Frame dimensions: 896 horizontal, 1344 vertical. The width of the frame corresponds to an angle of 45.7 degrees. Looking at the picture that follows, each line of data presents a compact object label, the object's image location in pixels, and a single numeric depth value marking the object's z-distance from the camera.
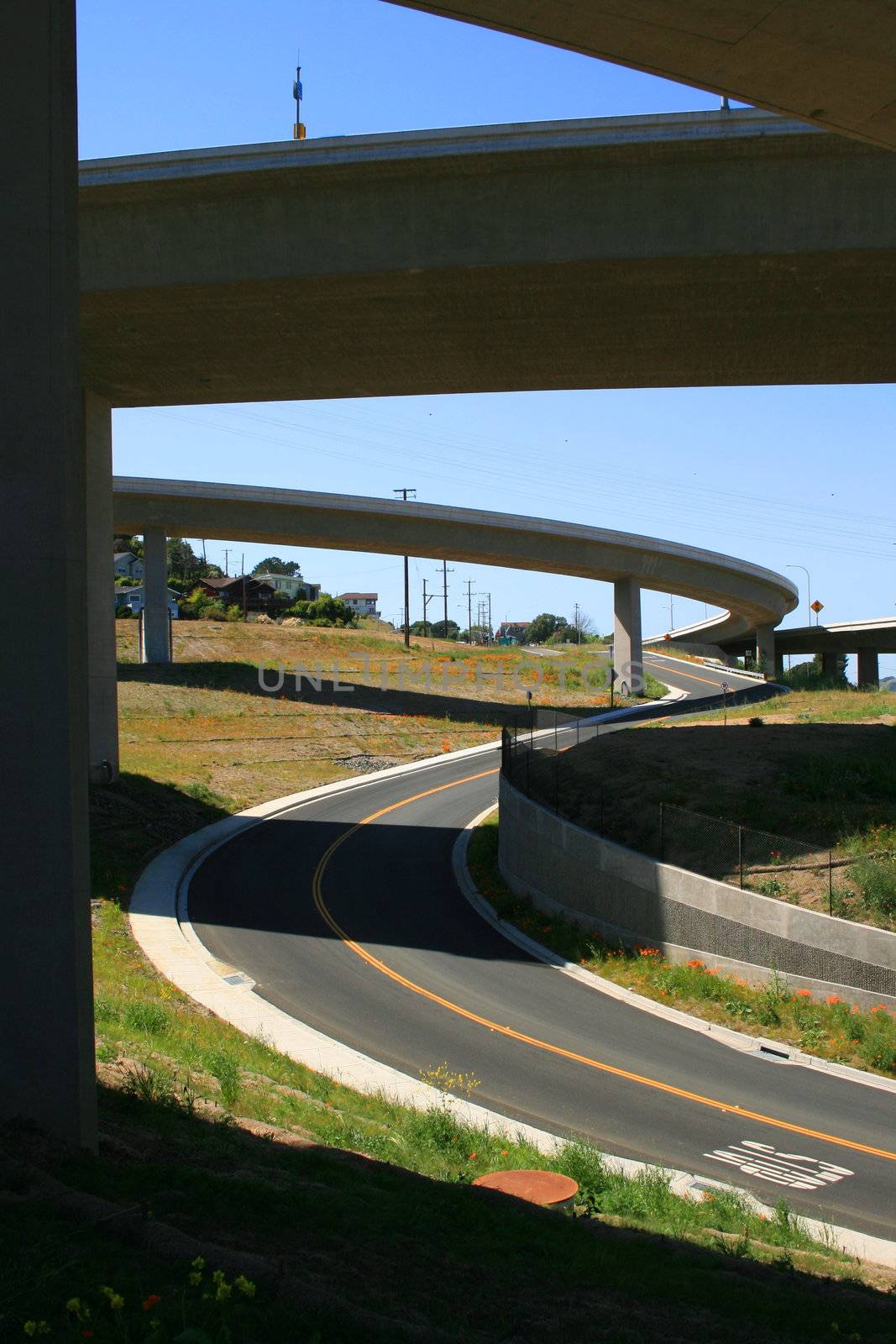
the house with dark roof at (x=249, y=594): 117.38
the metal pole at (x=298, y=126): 24.89
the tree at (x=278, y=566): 197.38
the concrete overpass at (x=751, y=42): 11.97
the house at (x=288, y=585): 165.34
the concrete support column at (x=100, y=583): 33.19
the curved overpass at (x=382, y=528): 61.16
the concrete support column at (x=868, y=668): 110.25
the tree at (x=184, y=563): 150.75
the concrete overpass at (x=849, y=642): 95.50
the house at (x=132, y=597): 114.62
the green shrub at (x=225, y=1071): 12.58
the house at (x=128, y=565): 146.88
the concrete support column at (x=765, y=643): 101.11
